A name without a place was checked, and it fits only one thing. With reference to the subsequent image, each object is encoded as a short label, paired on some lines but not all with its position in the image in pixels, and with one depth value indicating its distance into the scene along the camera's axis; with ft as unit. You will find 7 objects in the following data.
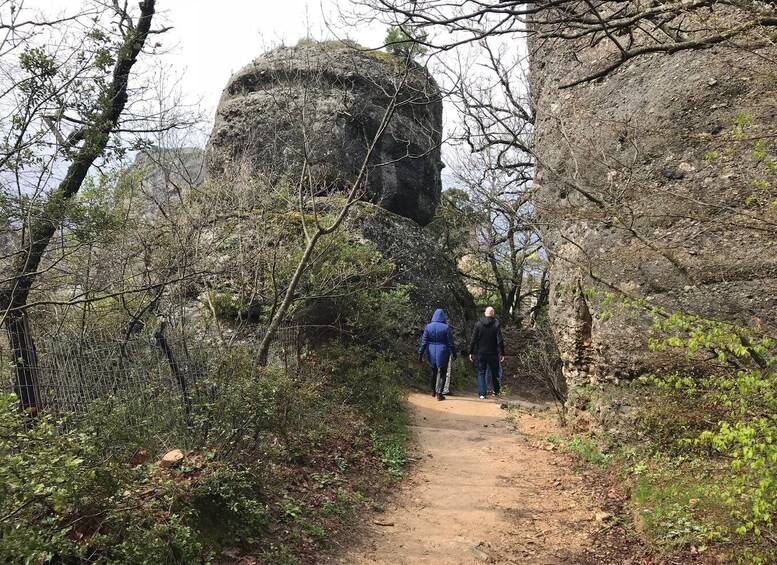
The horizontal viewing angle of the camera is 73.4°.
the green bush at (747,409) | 10.59
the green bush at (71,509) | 9.75
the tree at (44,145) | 17.31
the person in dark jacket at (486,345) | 37.27
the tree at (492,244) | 57.98
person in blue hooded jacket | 37.27
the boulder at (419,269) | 46.47
